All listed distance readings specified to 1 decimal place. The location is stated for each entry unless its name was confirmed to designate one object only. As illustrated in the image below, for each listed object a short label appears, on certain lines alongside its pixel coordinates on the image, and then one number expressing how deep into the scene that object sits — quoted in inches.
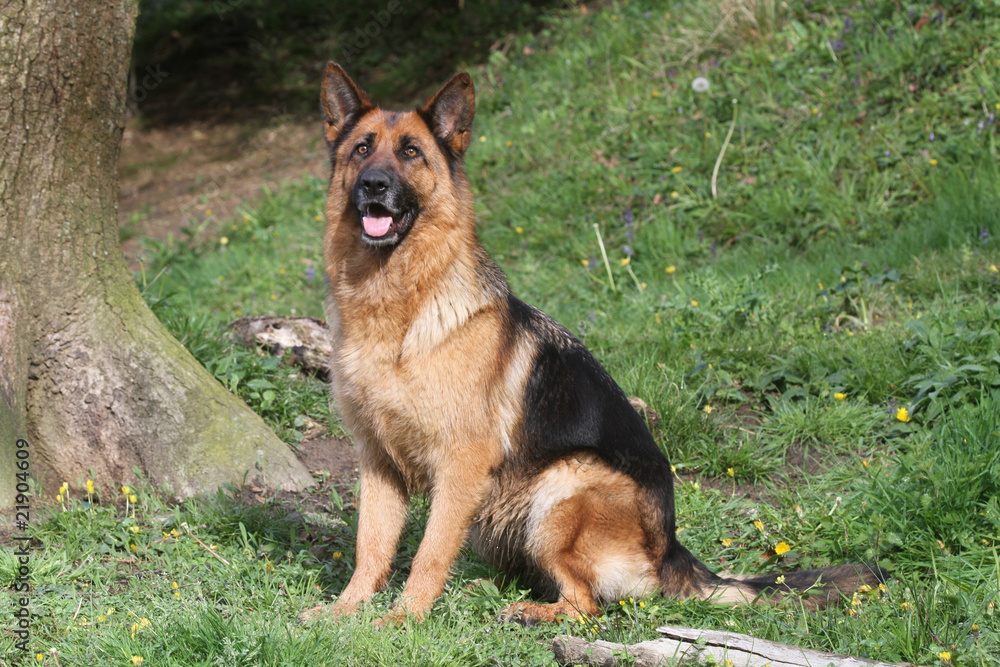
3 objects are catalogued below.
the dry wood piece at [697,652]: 223.0
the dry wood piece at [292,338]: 447.5
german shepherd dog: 276.4
